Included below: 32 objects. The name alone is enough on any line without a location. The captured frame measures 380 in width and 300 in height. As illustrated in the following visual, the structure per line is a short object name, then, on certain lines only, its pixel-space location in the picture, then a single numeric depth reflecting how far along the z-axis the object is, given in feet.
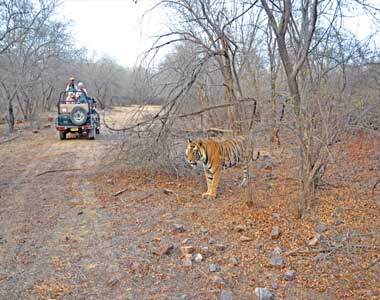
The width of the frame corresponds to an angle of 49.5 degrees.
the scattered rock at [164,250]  17.31
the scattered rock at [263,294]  13.67
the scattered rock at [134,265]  16.07
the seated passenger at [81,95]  55.47
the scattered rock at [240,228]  19.65
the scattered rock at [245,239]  18.52
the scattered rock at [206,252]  17.18
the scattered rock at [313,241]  17.43
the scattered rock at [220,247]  17.71
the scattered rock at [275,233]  18.48
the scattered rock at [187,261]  16.33
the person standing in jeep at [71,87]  56.44
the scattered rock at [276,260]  15.98
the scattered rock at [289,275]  14.89
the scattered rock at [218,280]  14.80
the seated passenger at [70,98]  55.62
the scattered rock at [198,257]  16.70
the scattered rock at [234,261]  16.33
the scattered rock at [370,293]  13.59
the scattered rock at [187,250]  17.30
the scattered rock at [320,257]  16.26
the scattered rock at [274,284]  14.46
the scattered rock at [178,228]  19.80
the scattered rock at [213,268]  15.72
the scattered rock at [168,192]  26.48
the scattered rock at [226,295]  13.78
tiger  26.03
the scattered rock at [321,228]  19.11
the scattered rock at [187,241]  18.38
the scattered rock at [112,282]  14.97
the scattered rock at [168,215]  22.10
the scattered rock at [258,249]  17.33
